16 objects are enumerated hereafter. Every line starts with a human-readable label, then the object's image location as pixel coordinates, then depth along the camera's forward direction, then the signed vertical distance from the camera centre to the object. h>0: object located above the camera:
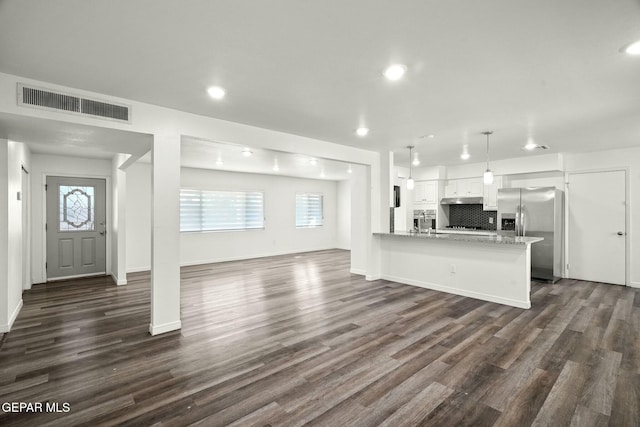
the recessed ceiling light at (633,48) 2.07 +1.14
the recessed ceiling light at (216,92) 2.83 +1.15
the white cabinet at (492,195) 6.81 +0.40
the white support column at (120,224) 5.68 -0.22
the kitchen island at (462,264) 4.32 -0.84
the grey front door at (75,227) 6.07 -0.29
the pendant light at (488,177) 4.64 +0.54
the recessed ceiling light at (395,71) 2.42 +1.15
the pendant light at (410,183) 5.50 +0.54
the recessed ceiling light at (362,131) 4.27 +1.17
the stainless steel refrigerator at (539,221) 5.78 -0.17
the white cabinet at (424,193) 7.65 +0.50
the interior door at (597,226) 5.55 -0.26
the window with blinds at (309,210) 9.98 +0.09
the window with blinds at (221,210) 7.73 +0.07
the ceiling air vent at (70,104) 2.63 +1.01
